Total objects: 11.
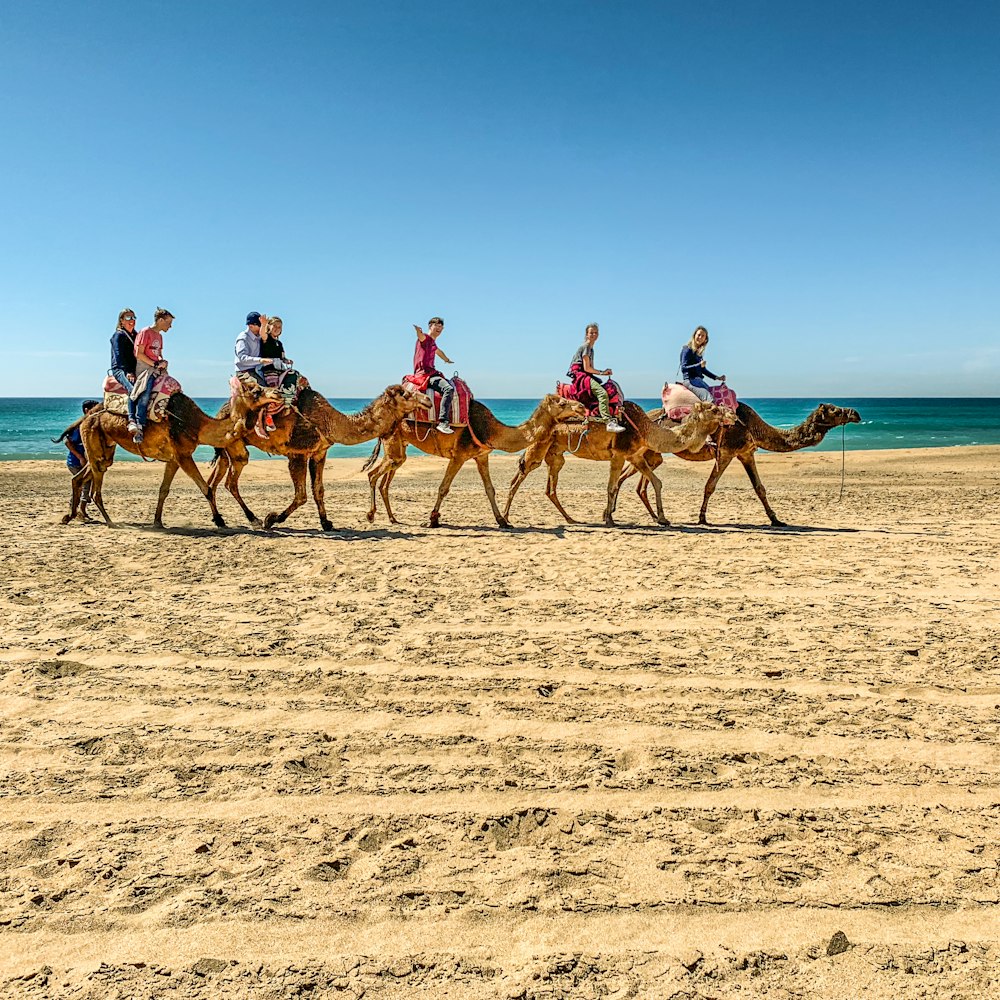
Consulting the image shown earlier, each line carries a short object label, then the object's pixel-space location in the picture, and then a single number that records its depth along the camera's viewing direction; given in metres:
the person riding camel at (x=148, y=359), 11.52
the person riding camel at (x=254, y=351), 12.02
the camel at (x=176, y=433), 12.08
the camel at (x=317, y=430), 12.34
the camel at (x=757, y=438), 13.17
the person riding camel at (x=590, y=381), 12.95
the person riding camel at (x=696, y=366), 13.01
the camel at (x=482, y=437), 12.91
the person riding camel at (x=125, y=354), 12.02
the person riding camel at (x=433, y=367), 12.48
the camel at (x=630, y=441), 13.07
